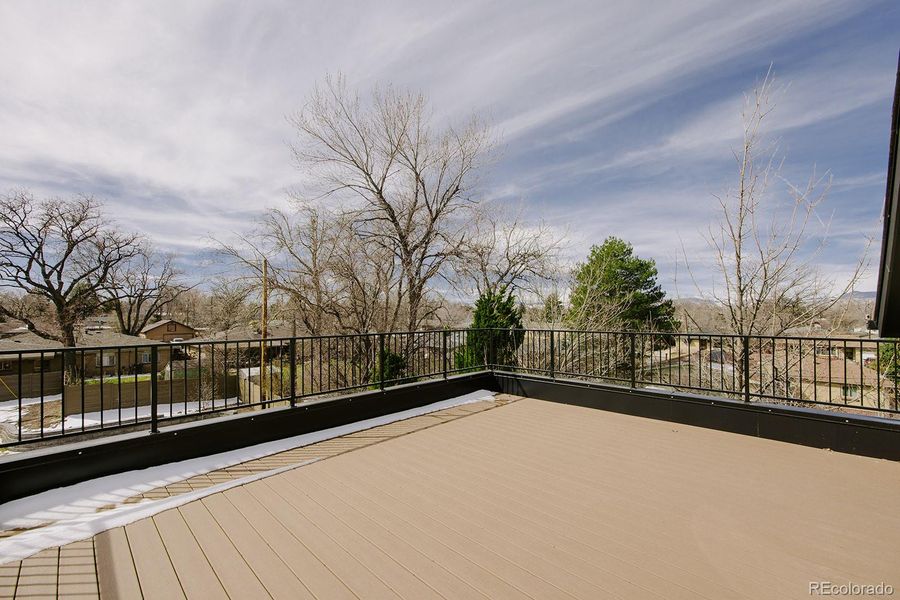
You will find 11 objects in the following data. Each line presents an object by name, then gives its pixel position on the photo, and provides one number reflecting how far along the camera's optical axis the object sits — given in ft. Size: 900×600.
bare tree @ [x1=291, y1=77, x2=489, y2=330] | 38.73
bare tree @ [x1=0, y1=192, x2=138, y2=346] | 64.54
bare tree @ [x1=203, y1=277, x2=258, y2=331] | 41.88
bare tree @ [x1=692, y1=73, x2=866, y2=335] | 20.72
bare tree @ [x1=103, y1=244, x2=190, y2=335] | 78.38
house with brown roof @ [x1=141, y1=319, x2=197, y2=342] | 91.70
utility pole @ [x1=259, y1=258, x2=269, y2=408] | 40.93
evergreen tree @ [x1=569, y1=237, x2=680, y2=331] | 41.04
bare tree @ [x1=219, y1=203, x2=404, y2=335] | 41.68
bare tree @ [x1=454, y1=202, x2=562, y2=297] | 45.34
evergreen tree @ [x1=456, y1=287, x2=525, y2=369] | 20.63
